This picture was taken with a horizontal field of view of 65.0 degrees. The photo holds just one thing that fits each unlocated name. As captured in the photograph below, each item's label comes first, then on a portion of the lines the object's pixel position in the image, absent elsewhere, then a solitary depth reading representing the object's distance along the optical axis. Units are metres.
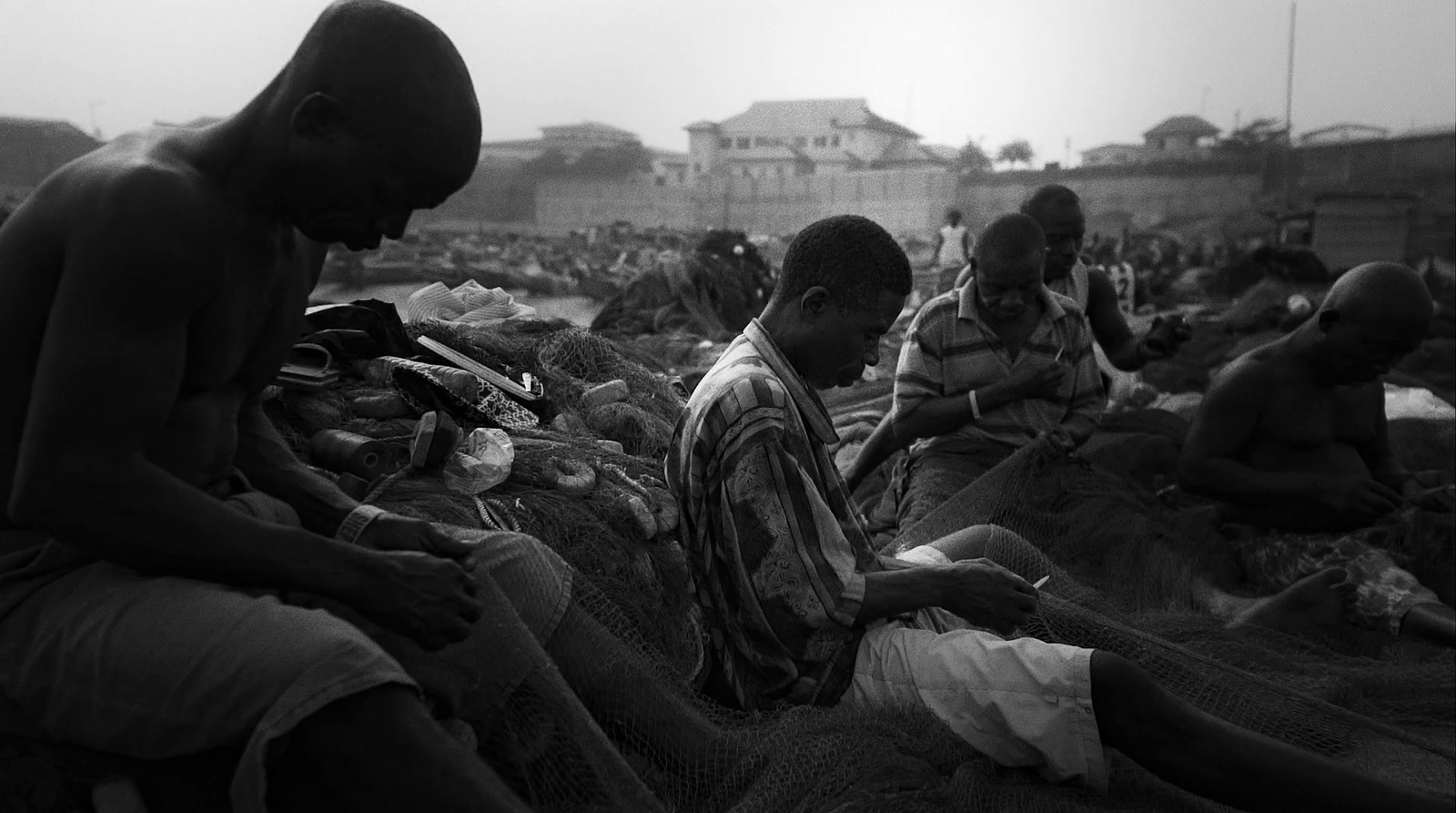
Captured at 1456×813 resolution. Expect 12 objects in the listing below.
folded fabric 5.48
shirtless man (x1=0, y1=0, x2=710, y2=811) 1.67
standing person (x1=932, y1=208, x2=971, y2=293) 20.44
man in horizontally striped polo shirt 4.45
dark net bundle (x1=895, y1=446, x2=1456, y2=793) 2.79
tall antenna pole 27.20
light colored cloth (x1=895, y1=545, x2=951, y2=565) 2.91
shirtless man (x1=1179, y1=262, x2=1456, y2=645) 4.10
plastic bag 3.31
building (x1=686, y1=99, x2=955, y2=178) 44.38
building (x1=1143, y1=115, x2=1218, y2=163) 38.88
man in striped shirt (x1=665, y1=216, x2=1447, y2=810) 2.32
